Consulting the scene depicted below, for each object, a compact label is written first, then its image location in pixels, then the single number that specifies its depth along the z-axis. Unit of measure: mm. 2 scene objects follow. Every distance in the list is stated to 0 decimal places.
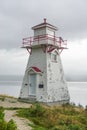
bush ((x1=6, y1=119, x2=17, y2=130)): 6841
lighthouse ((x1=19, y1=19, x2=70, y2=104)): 22562
